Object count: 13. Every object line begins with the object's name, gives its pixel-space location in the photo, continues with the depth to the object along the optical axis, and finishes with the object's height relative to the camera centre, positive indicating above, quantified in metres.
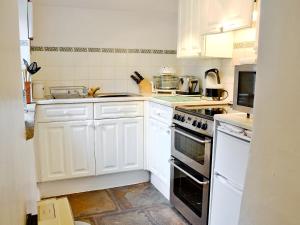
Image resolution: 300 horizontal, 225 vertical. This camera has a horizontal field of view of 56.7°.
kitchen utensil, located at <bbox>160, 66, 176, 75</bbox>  3.25 +0.04
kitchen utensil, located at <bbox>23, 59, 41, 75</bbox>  2.61 +0.03
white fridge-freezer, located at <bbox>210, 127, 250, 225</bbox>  1.64 -0.63
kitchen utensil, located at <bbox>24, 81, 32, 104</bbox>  2.50 -0.18
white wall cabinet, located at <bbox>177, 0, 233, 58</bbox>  2.59 +0.36
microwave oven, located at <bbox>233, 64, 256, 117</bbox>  1.74 -0.08
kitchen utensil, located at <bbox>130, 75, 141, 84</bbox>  3.38 -0.06
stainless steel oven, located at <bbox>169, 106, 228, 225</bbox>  2.01 -0.67
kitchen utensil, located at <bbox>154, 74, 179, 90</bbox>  3.29 -0.09
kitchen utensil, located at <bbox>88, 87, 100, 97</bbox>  3.08 -0.21
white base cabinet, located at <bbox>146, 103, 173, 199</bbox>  2.60 -0.71
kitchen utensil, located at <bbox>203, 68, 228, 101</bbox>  2.71 -0.10
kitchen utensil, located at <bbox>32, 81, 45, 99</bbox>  2.84 -0.19
